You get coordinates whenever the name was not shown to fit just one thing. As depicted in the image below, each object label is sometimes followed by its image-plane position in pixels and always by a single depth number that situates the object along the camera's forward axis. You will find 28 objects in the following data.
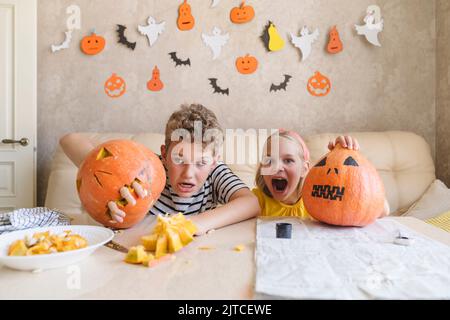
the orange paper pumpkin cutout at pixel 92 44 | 2.72
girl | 1.36
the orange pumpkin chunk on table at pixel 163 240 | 0.66
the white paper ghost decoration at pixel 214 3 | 2.71
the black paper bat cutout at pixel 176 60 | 2.74
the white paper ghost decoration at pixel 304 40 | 2.69
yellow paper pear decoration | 2.70
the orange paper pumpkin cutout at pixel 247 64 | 2.72
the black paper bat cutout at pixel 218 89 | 2.73
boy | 1.08
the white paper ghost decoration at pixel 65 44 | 2.73
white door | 2.62
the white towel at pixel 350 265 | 0.52
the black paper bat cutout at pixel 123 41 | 2.73
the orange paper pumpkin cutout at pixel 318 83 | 2.72
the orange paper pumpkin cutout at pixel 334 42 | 2.68
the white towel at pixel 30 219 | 0.86
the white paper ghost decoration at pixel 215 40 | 2.71
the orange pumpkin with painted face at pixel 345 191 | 0.93
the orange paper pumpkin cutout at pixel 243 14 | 2.70
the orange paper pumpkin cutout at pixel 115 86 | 2.75
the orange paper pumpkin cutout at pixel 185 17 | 2.71
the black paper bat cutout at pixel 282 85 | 2.72
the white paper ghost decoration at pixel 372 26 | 2.68
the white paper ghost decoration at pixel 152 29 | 2.72
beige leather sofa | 2.26
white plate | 0.59
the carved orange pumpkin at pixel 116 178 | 0.86
